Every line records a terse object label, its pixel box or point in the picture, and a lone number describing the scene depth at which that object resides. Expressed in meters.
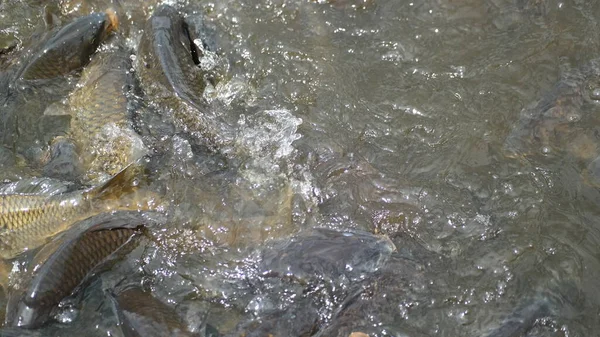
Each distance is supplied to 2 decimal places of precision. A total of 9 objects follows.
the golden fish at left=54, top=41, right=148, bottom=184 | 3.98
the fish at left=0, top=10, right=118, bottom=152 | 4.40
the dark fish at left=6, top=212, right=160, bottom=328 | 2.96
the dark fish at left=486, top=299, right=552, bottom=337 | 2.76
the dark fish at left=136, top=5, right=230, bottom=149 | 4.00
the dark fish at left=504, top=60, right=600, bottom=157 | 3.59
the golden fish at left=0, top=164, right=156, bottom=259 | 3.49
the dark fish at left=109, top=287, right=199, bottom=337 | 2.68
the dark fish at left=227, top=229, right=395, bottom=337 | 2.97
